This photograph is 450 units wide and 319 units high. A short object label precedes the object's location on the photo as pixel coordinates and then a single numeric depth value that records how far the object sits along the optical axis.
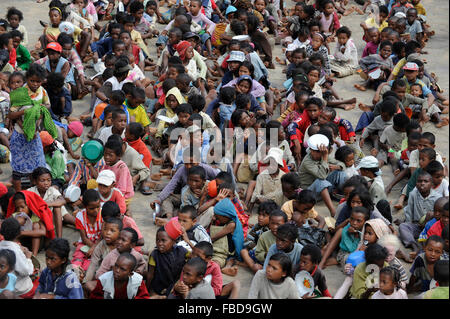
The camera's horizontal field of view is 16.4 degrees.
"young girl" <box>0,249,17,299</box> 12.19
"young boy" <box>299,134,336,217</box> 15.36
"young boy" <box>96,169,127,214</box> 14.05
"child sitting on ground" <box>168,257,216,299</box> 12.03
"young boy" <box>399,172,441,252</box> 14.55
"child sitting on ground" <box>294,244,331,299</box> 12.64
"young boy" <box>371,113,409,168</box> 17.01
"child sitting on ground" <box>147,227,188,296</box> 12.76
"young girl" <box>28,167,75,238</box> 14.32
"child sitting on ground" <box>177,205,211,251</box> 13.47
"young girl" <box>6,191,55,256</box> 13.84
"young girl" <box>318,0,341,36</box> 22.14
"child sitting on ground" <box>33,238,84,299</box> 12.01
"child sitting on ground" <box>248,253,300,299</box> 11.95
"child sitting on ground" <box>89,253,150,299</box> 12.11
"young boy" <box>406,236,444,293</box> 12.71
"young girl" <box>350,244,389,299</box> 12.67
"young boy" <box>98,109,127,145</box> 16.06
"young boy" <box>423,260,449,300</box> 11.71
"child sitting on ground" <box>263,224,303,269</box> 12.92
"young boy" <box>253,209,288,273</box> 13.40
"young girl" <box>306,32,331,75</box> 20.25
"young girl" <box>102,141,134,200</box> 14.81
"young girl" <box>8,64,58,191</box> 15.20
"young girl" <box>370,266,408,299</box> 11.88
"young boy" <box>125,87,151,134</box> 17.14
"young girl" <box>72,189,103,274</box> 13.78
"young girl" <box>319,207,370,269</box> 13.61
